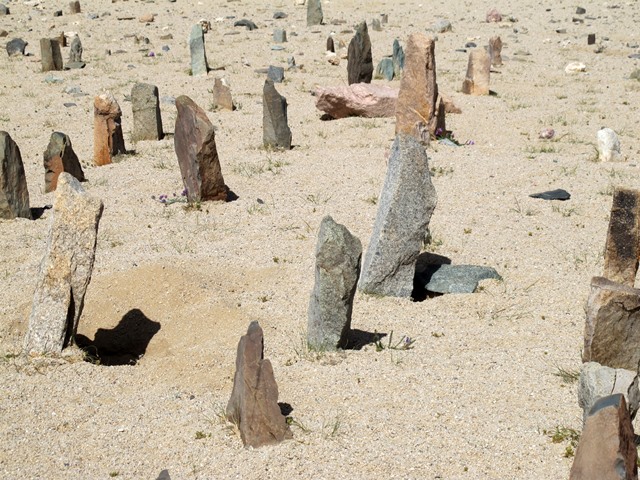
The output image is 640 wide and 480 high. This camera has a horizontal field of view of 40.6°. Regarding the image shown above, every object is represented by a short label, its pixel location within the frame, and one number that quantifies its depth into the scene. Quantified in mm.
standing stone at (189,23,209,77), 16047
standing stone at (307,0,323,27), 21812
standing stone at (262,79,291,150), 11000
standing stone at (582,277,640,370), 5277
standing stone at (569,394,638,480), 3711
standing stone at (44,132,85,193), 9562
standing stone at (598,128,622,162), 10664
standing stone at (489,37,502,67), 17328
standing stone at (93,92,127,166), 10633
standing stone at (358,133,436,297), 6656
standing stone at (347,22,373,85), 14484
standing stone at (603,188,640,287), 6230
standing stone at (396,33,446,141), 10883
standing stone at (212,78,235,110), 13516
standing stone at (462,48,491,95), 14391
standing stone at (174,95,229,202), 8781
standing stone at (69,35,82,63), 17453
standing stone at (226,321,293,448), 4621
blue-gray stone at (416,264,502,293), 6867
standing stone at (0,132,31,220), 8492
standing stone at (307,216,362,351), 5582
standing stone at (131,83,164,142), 11758
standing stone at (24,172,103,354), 5773
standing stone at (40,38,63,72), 16659
